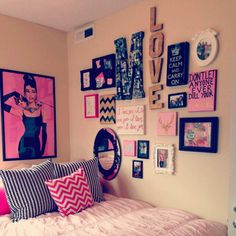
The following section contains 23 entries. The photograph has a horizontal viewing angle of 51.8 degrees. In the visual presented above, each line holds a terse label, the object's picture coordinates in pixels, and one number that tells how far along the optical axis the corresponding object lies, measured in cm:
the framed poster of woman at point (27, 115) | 248
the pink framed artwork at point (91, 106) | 268
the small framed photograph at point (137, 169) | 227
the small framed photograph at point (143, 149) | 221
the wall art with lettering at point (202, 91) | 177
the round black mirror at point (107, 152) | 248
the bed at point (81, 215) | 159
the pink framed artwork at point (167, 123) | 200
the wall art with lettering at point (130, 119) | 225
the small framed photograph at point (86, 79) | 273
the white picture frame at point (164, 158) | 202
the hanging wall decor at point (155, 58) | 208
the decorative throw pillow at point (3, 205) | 193
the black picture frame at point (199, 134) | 176
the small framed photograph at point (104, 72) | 249
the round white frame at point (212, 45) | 176
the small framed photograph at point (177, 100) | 193
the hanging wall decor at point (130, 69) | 223
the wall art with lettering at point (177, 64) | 191
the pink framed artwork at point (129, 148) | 232
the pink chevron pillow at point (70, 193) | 191
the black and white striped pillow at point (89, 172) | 213
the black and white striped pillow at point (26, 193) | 183
